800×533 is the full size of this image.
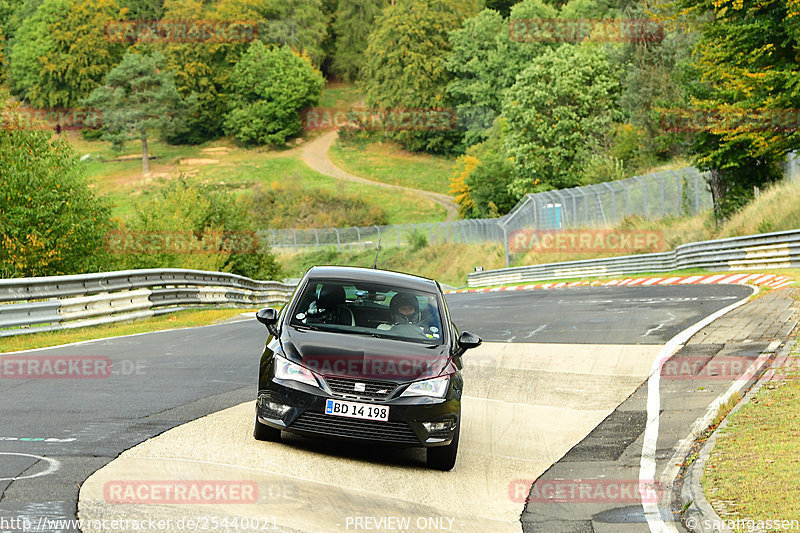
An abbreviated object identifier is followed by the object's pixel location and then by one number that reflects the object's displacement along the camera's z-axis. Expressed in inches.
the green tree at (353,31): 5969.5
